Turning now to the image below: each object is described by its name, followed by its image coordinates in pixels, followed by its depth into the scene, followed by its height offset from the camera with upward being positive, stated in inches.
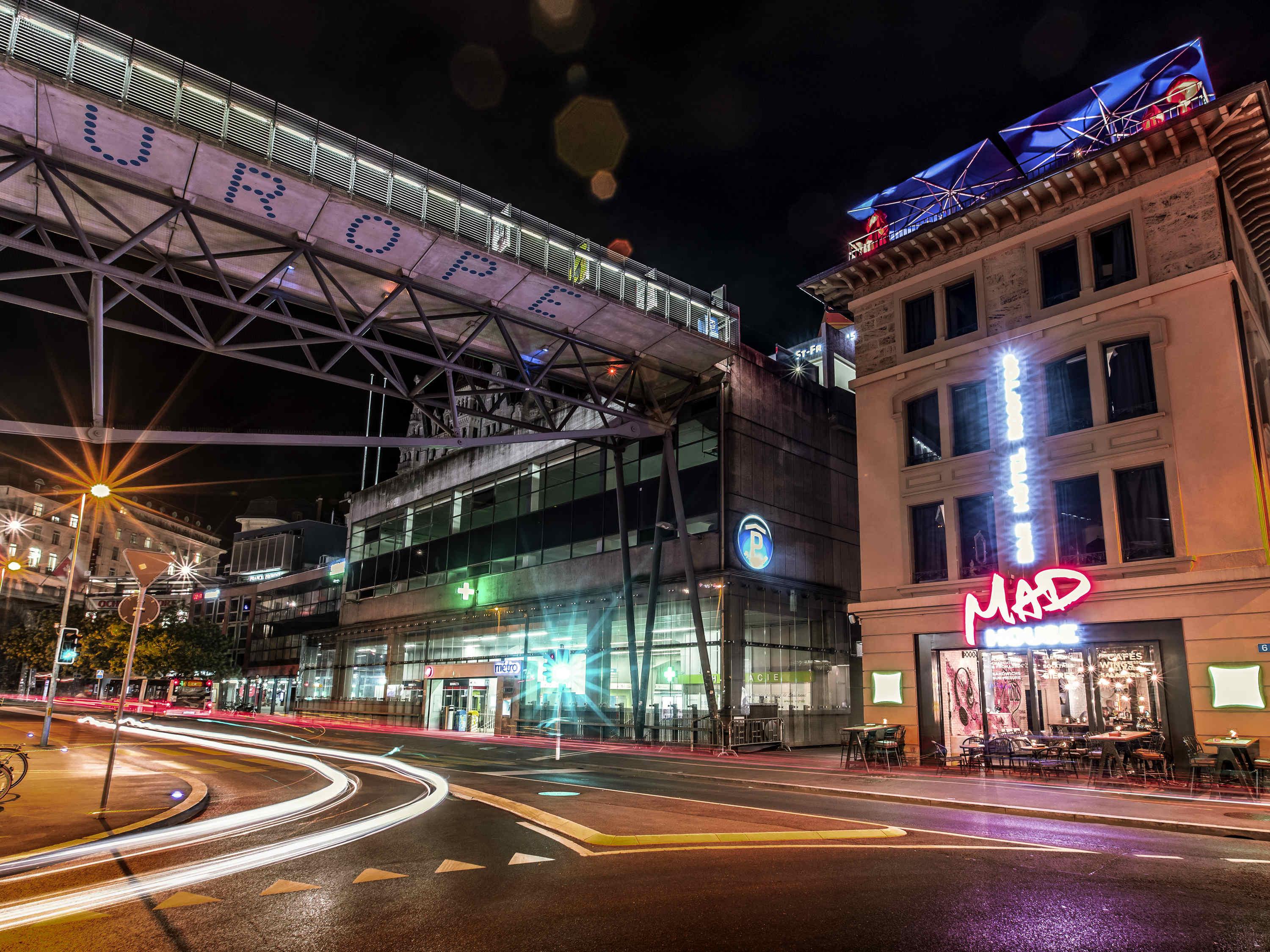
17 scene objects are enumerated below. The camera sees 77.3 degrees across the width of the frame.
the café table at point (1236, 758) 639.8 -71.5
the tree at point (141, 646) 2551.7 -1.6
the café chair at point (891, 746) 843.4 -87.7
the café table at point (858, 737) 852.0 -81.4
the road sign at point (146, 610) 464.4 +21.1
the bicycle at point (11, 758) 443.5 -66.9
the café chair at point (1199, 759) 647.8 -73.6
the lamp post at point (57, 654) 930.1 -11.9
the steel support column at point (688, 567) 1192.8 +137.3
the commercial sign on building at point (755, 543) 1310.3 +189.7
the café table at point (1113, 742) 692.7 -65.8
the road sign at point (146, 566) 437.7 +43.7
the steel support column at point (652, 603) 1317.7 +87.6
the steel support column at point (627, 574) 1334.9 +136.7
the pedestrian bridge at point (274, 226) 713.6 +452.2
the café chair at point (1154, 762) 700.7 -83.9
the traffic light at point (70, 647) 2196.1 -8.6
